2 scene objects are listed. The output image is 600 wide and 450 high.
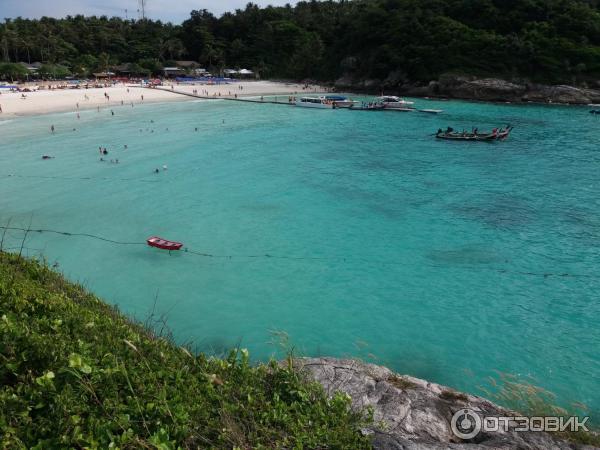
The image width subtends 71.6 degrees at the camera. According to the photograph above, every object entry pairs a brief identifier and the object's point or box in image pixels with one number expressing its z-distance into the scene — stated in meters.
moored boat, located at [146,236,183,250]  20.36
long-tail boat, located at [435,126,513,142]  48.09
